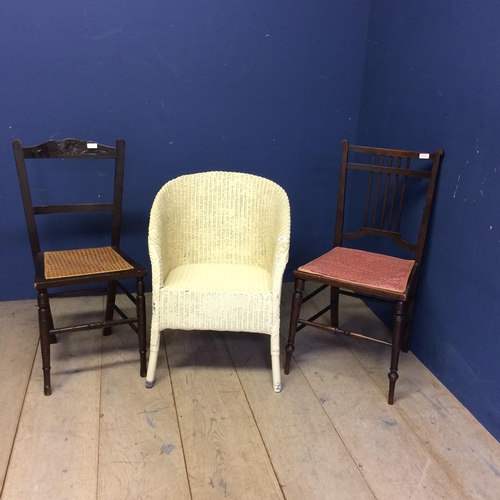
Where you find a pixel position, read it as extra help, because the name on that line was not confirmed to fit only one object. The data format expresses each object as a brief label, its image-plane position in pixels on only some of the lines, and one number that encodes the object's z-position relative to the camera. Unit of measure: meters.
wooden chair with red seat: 1.78
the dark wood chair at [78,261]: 1.74
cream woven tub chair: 1.76
